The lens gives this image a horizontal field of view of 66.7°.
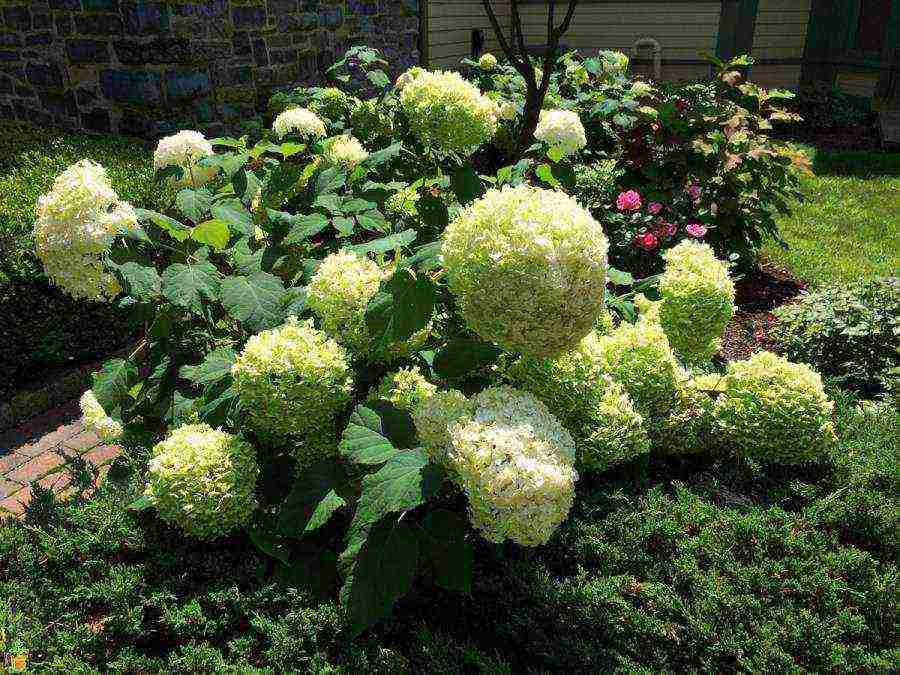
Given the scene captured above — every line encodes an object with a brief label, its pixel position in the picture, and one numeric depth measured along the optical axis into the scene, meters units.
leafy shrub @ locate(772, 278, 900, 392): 3.92
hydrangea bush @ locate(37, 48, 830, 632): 1.75
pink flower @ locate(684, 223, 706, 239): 4.78
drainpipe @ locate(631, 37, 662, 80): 10.16
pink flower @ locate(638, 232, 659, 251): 4.80
